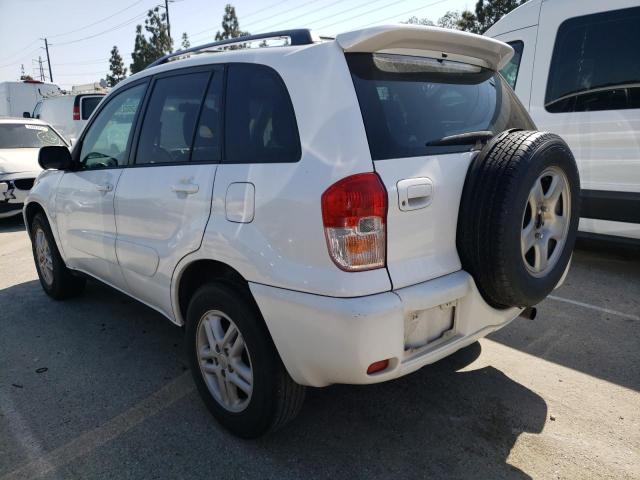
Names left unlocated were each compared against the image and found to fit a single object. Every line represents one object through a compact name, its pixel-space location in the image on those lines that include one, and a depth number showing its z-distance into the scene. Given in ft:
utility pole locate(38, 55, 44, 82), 243.99
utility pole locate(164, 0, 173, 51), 129.70
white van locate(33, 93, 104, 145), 45.16
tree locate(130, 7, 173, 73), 143.02
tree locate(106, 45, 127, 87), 167.94
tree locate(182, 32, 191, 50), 151.55
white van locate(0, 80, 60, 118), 66.13
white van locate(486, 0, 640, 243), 14.01
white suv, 6.46
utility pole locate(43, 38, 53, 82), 202.64
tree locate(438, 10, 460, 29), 121.88
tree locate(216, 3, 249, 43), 166.09
